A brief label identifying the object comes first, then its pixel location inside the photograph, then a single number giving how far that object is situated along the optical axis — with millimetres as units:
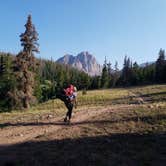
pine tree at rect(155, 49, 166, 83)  119988
